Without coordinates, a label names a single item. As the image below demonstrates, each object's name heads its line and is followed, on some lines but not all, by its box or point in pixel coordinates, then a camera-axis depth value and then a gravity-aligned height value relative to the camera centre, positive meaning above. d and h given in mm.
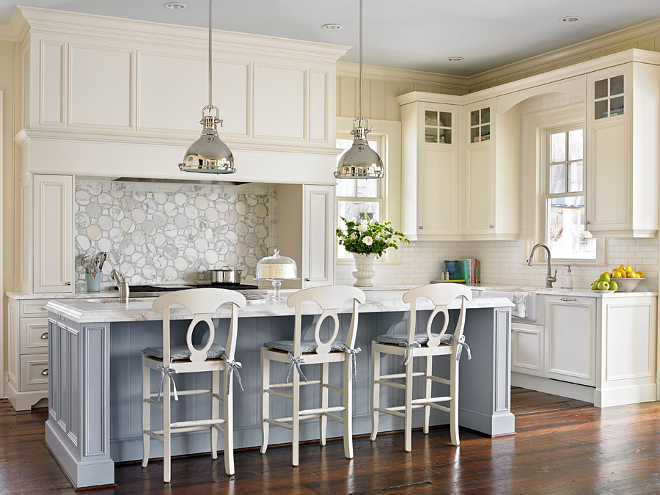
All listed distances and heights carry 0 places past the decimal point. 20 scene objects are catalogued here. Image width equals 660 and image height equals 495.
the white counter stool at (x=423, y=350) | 4309 -660
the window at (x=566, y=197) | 6789 +437
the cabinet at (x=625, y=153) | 5773 +726
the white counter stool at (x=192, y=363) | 3703 -641
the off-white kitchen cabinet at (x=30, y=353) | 5559 -864
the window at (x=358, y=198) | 7477 +452
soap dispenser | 6499 -339
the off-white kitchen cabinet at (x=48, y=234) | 5594 +55
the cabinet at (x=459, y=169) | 7246 +749
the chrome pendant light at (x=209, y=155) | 4062 +489
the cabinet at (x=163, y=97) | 5645 +1211
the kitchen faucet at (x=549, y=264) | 6619 -213
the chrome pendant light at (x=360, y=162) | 4523 +501
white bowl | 5867 -336
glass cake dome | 4535 -178
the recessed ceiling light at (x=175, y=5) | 5588 +1833
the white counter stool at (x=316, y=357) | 3990 -658
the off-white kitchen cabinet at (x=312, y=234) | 6543 +71
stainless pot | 6641 -316
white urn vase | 7094 -266
